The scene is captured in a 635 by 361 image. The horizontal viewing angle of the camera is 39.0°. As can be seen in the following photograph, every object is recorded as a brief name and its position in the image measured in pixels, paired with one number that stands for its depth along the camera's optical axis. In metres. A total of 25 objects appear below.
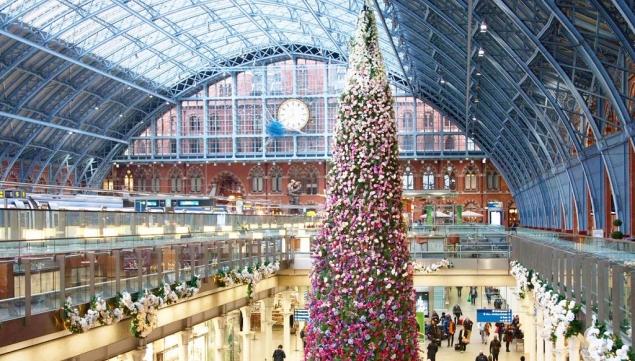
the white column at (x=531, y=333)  31.97
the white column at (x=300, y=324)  42.44
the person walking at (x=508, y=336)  40.68
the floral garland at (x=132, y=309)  15.72
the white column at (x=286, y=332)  38.84
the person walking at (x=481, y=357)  29.90
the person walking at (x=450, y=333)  43.19
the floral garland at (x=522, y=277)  27.23
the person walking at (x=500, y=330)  42.42
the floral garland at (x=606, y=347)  10.87
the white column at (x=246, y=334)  33.34
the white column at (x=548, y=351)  25.12
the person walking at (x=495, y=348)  36.16
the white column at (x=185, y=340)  25.47
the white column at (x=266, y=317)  37.12
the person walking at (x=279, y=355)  33.69
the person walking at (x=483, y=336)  43.48
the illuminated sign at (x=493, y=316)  34.69
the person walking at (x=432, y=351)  34.41
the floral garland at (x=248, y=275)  27.00
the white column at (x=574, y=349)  19.02
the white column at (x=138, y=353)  19.94
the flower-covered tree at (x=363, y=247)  16.55
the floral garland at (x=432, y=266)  39.94
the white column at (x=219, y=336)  29.52
